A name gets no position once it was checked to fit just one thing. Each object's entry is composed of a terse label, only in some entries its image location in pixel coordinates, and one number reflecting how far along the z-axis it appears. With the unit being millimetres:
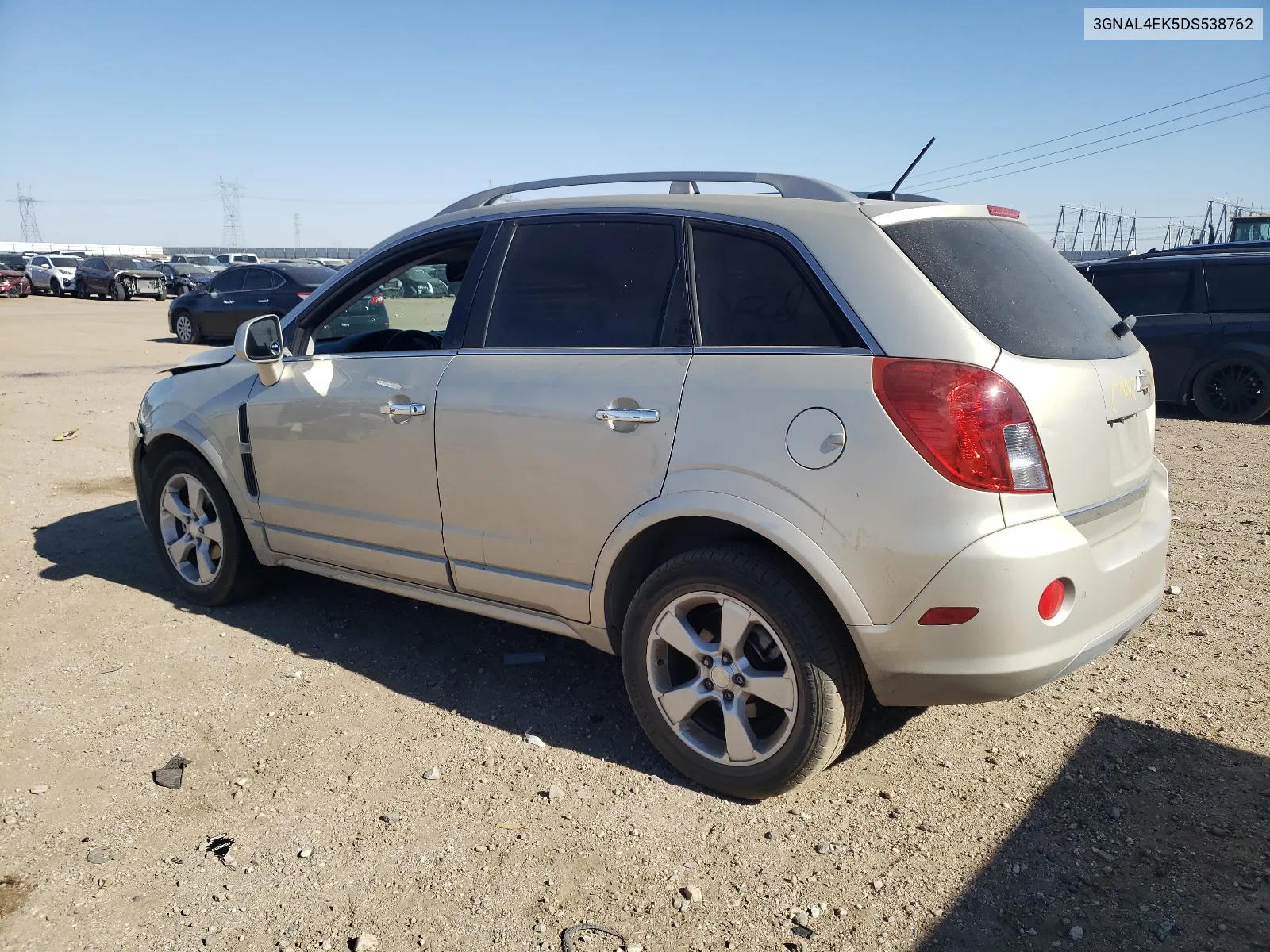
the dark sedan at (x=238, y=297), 17547
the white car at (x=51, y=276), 38188
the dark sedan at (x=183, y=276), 36438
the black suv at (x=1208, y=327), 10062
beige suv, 2744
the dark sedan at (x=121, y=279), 35250
